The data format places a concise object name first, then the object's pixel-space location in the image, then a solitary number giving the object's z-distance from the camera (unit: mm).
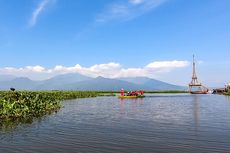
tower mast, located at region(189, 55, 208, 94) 163162
